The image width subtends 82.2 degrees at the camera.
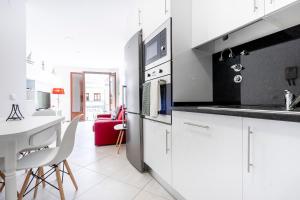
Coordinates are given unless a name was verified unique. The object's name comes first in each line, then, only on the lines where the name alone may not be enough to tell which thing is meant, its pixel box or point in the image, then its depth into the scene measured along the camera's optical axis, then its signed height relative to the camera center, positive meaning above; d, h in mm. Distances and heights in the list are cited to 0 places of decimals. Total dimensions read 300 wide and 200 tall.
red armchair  3734 -720
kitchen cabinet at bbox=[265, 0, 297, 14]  1004 +574
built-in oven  1673 +89
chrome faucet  1065 -7
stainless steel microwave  1702 +586
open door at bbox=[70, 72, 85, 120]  7998 +331
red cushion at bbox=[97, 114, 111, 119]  5743 -536
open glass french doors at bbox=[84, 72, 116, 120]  9320 +363
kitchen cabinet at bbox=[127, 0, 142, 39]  2393 +1227
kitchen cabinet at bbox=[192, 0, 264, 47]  1211 +677
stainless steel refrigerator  2254 -3
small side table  3204 -663
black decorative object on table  1790 -176
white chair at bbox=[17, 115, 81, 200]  1390 -500
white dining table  1036 -331
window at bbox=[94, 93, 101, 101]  10881 +222
